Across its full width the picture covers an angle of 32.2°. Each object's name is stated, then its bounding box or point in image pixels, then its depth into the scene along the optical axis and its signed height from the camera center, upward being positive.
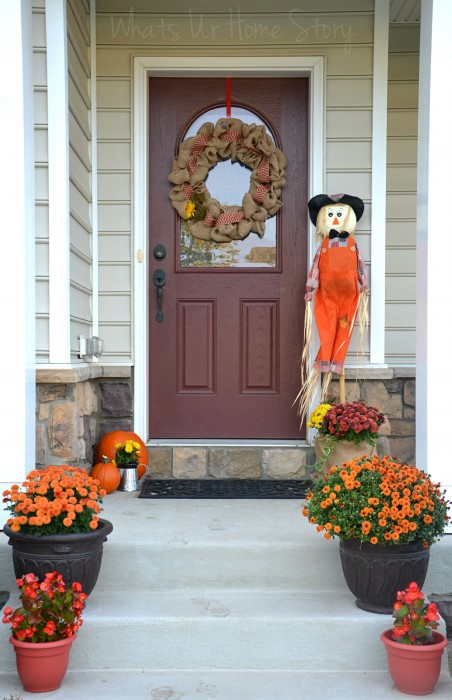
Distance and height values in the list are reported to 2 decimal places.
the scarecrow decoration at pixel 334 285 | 4.00 +0.23
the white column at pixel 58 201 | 3.50 +0.57
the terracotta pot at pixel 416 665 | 2.40 -1.03
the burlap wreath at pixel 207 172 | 4.26 +0.82
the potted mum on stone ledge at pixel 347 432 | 3.57 -0.48
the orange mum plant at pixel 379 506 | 2.58 -0.59
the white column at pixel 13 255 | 3.08 +0.28
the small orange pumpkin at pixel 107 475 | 3.83 -0.72
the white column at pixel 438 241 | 3.10 +0.35
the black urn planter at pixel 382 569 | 2.63 -0.81
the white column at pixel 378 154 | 4.17 +0.94
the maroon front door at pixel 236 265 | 4.32 +0.35
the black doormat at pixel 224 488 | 3.81 -0.80
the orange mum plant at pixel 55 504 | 2.59 -0.60
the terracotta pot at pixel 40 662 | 2.40 -1.04
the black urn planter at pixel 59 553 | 2.62 -0.76
